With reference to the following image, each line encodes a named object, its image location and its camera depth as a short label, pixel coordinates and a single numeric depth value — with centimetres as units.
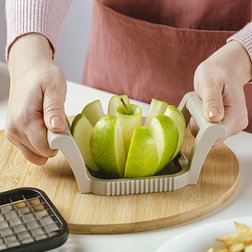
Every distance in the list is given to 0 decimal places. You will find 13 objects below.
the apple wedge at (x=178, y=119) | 93
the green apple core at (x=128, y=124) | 91
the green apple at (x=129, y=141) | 89
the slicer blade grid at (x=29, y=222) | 78
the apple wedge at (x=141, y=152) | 88
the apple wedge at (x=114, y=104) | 95
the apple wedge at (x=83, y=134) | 91
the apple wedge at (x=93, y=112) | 95
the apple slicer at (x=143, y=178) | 87
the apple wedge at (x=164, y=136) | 89
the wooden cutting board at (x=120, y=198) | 84
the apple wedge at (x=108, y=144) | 88
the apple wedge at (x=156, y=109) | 95
